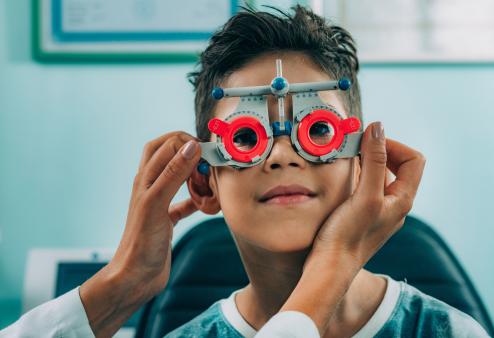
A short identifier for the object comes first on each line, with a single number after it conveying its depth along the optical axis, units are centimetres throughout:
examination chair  115
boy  92
